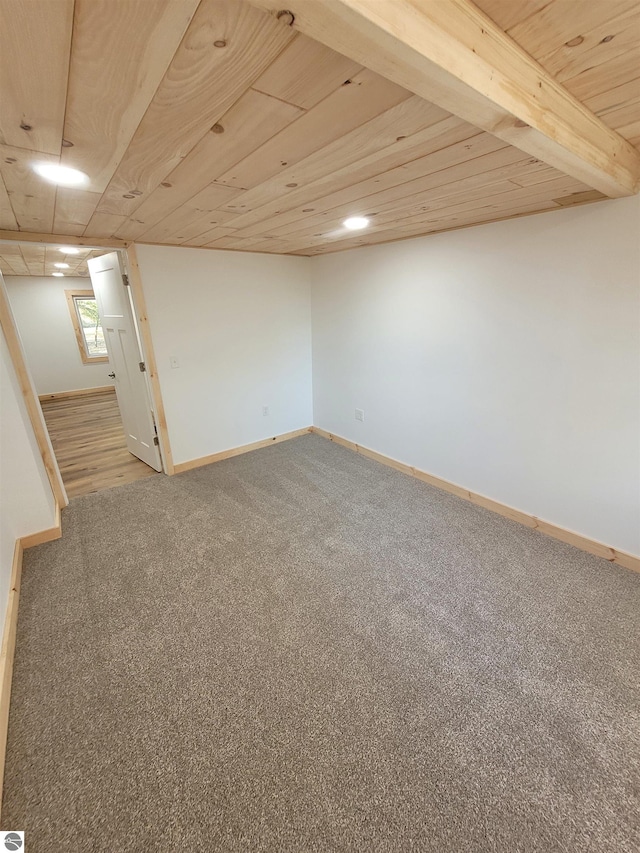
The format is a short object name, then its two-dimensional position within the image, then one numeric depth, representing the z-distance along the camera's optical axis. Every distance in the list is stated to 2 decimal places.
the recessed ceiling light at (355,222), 2.14
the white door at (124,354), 3.14
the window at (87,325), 6.41
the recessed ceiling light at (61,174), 1.26
